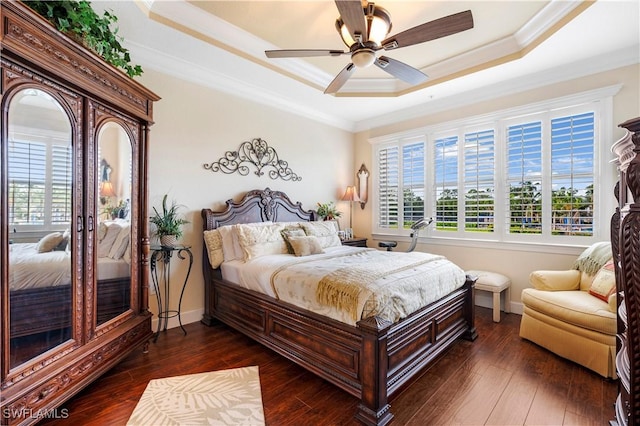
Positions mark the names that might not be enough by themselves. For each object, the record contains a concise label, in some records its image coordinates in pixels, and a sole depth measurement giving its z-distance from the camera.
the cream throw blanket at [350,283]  1.97
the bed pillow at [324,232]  3.83
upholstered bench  3.40
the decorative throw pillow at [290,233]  3.46
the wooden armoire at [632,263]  1.04
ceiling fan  1.86
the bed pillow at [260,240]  3.15
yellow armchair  2.25
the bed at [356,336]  1.78
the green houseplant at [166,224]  2.99
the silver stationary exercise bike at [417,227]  4.13
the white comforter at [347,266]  1.98
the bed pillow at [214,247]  3.27
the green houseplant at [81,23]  1.65
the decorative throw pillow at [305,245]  3.29
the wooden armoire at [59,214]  1.43
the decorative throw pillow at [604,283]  2.45
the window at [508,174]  3.30
